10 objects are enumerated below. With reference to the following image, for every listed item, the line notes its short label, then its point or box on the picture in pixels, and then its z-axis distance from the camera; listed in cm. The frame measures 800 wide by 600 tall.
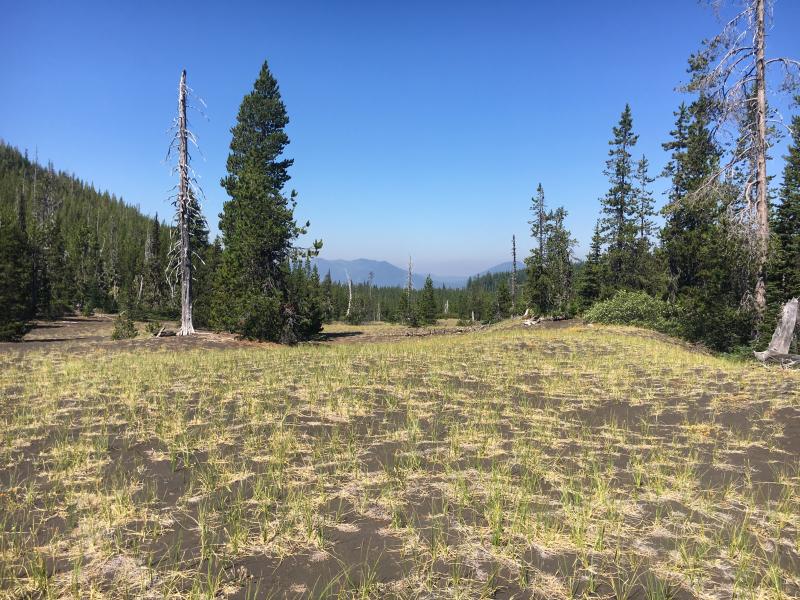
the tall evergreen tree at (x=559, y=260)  5083
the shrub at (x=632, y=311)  2672
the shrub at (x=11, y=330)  2290
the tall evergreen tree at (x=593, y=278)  4384
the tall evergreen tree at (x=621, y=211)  4234
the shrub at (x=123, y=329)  2373
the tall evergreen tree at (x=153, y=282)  6310
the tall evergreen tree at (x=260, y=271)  2075
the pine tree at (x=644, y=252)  4094
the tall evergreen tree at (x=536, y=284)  4147
